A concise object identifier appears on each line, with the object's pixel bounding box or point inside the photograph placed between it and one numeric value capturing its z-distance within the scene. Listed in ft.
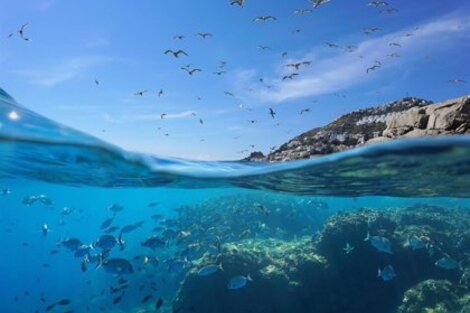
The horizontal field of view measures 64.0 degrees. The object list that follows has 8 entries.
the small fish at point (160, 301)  38.44
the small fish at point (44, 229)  58.34
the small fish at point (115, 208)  62.97
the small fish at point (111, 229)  60.82
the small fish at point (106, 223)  57.50
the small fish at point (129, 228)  52.52
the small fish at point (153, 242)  46.03
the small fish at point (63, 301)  44.01
